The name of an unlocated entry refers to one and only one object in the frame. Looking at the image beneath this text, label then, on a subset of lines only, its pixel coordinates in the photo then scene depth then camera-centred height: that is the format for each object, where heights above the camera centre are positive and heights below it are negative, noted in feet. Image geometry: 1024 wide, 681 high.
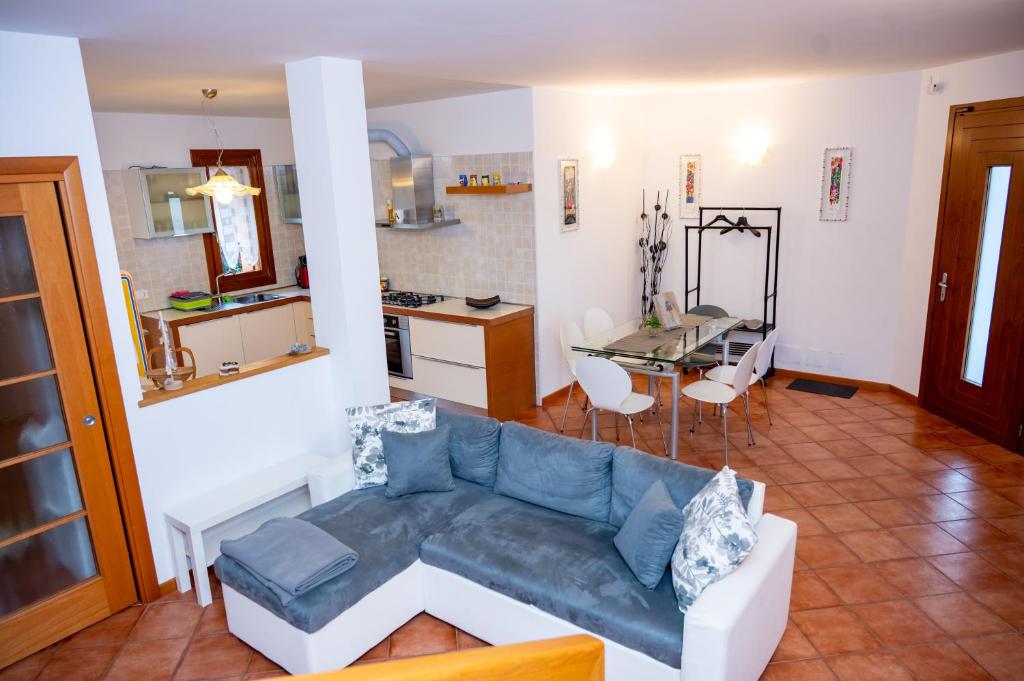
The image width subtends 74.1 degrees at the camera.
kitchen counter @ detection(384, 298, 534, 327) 18.00 -2.93
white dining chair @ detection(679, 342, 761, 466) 15.55 -4.57
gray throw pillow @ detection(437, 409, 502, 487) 12.03 -4.28
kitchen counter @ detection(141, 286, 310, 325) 19.04 -2.77
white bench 11.01 -4.86
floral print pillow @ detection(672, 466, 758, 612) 8.29 -4.26
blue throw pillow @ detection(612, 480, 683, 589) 8.81 -4.41
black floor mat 19.86 -5.83
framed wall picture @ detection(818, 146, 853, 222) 19.47 +0.19
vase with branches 23.06 -1.64
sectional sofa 8.30 -5.01
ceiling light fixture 15.72 +0.63
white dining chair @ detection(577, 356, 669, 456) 14.90 -4.14
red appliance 23.56 -2.17
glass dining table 15.02 -3.36
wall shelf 18.13 +0.38
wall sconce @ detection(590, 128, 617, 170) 20.59 +1.52
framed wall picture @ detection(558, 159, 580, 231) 19.43 +0.21
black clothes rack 20.63 -1.13
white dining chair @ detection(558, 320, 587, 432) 17.72 -3.51
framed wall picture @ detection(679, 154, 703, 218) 21.98 +0.34
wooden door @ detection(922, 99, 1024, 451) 15.44 -2.34
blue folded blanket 9.12 -4.75
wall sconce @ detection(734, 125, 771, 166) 20.66 +1.48
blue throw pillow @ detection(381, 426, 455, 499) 11.70 -4.36
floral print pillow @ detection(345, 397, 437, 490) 12.10 -3.89
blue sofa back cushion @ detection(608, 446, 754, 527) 9.70 -4.08
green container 19.81 -2.46
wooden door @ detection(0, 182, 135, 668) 9.84 -3.42
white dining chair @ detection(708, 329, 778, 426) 16.43 -4.20
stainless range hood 19.74 +0.48
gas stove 20.38 -2.78
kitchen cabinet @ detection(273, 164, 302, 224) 23.27 +0.56
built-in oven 20.10 -4.06
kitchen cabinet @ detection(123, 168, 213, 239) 19.13 +0.41
